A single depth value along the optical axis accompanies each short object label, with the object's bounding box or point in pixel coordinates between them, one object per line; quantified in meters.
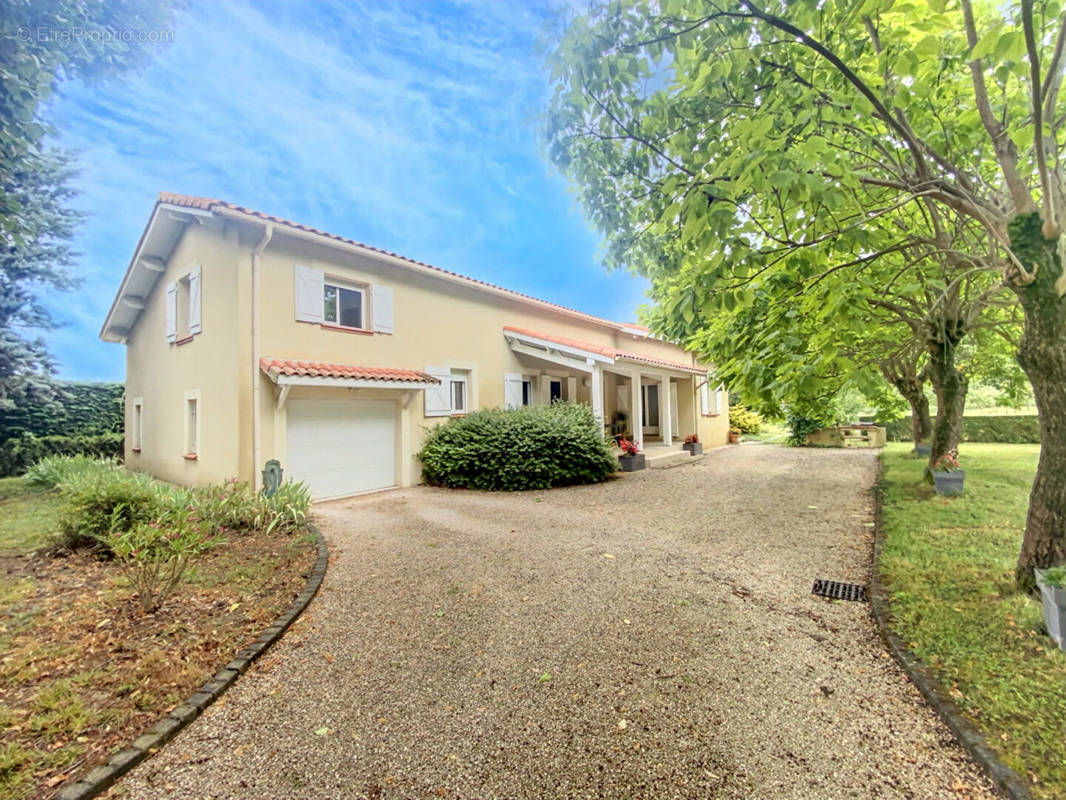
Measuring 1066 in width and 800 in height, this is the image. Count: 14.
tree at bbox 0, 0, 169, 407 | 5.79
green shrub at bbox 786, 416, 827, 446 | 19.51
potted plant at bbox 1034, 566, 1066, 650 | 3.07
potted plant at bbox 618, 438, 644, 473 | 12.88
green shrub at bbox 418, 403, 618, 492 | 10.45
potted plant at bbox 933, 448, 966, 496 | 7.99
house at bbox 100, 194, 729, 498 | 8.41
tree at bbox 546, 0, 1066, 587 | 3.15
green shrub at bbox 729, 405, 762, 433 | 24.48
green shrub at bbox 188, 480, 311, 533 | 6.52
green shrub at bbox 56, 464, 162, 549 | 5.57
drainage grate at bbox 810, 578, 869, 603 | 4.37
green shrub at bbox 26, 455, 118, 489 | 10.30
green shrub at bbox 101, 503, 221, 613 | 3.96
